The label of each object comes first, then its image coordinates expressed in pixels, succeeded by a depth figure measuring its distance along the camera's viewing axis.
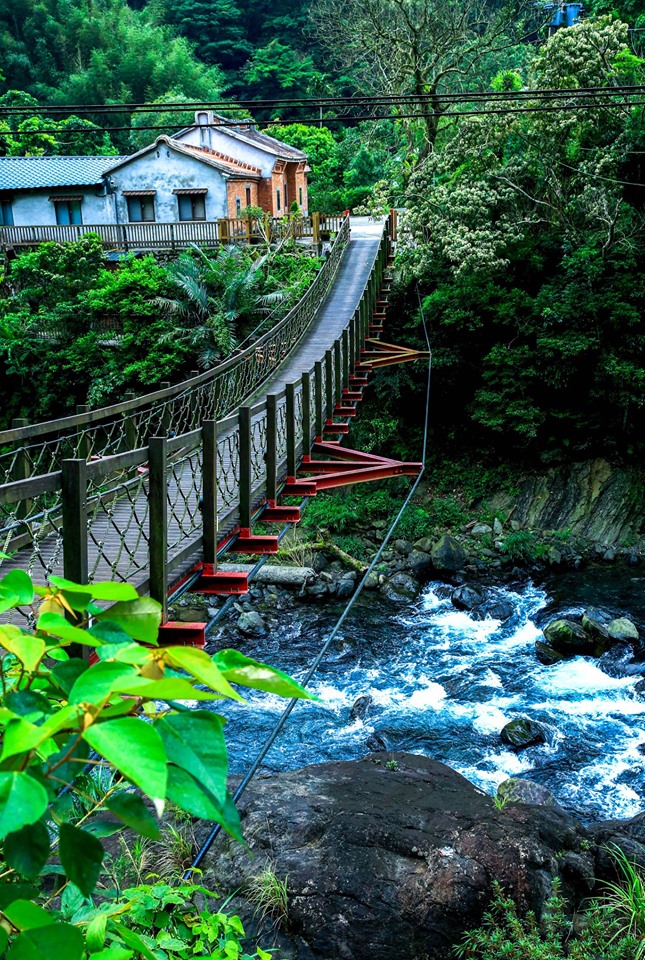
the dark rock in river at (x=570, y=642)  12.14
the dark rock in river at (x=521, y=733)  9.78
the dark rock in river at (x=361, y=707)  10.50
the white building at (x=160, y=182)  22.80
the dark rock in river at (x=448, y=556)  15.05
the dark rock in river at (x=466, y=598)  13.92
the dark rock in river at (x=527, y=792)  8.22
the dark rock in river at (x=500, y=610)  13.55
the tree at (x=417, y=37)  18.31
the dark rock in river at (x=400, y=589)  14.38
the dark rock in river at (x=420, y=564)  15.02
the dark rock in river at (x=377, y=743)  9.76
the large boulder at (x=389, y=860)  5.63
